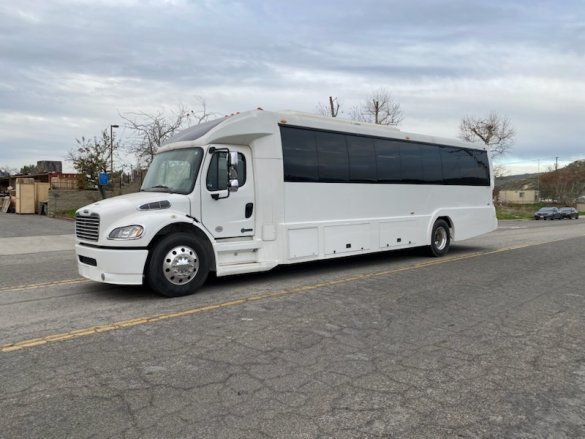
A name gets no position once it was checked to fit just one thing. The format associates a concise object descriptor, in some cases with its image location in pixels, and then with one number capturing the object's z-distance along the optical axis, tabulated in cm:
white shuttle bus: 698
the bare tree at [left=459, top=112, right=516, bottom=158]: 5931
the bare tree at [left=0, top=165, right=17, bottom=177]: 6864
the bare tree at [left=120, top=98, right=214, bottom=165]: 2922
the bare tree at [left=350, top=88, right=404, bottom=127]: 4219
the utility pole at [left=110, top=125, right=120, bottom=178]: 3283
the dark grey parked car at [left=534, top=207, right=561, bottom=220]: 4794
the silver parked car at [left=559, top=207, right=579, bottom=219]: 5066
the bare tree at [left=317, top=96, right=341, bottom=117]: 3741
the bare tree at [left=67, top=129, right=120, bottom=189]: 3109
